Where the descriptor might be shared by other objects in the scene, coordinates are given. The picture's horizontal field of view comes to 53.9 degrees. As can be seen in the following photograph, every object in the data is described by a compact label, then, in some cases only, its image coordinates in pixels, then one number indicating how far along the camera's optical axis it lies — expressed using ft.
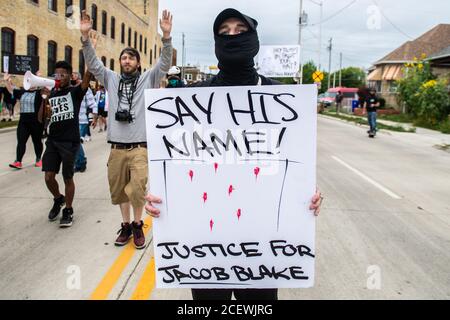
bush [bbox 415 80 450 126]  75.61
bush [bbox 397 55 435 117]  83.35
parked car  202.80
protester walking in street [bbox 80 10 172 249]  14.03
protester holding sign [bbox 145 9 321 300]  7.95
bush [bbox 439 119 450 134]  70.65
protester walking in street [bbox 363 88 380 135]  57.93
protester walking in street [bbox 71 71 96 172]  28.58
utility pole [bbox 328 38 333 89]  256.32
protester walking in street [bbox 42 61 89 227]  17.01
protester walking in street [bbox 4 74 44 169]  27.53
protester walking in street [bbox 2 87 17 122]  61.61
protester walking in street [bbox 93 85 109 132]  42.45
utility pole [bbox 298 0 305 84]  133.28
